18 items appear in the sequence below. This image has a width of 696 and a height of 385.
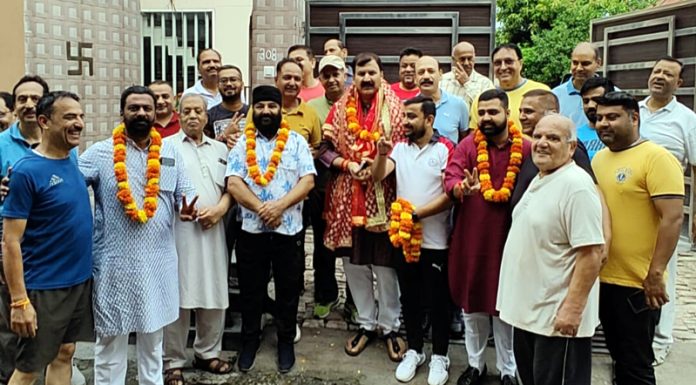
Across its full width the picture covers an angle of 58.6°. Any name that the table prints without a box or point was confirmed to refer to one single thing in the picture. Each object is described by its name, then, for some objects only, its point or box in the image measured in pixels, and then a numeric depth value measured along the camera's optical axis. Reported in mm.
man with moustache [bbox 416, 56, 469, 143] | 4891
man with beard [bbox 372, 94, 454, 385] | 4348
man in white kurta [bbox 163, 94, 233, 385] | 4293
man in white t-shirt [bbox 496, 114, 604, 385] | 3104
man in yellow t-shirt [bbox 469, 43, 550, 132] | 4898
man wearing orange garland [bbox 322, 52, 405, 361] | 4629
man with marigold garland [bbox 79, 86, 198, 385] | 3734
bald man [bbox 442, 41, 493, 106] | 5438
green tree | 20000
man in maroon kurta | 3998
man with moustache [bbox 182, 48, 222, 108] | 5398
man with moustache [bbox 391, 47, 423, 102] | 5352
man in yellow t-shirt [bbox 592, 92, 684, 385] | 3396
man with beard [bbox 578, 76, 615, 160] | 4297
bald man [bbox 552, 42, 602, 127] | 5000
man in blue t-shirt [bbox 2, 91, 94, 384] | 3303
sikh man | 4379
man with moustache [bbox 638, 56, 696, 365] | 4887
